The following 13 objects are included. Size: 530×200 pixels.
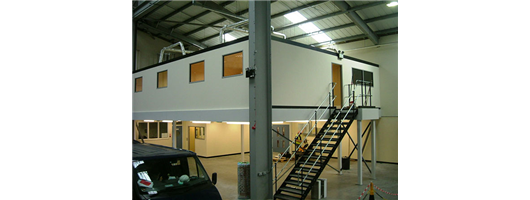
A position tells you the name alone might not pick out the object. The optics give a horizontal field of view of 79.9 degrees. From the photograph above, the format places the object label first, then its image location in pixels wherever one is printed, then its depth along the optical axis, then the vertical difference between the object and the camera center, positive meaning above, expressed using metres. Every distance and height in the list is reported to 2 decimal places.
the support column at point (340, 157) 16.14 -2.76
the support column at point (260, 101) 10.62 +0.09
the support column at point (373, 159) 14.52 -2.58
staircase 10.68 -1.93
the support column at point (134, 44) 20.91 +3.88
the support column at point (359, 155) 13.31 -2.17
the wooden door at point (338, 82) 15.91 +1.07
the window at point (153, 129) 22.30 -1.86
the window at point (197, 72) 13.73 +1.42
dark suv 6.26 -1.55
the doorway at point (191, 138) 23.28 -2.54
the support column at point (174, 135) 16.81 -1.68
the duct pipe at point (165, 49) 20.26 +3.53
